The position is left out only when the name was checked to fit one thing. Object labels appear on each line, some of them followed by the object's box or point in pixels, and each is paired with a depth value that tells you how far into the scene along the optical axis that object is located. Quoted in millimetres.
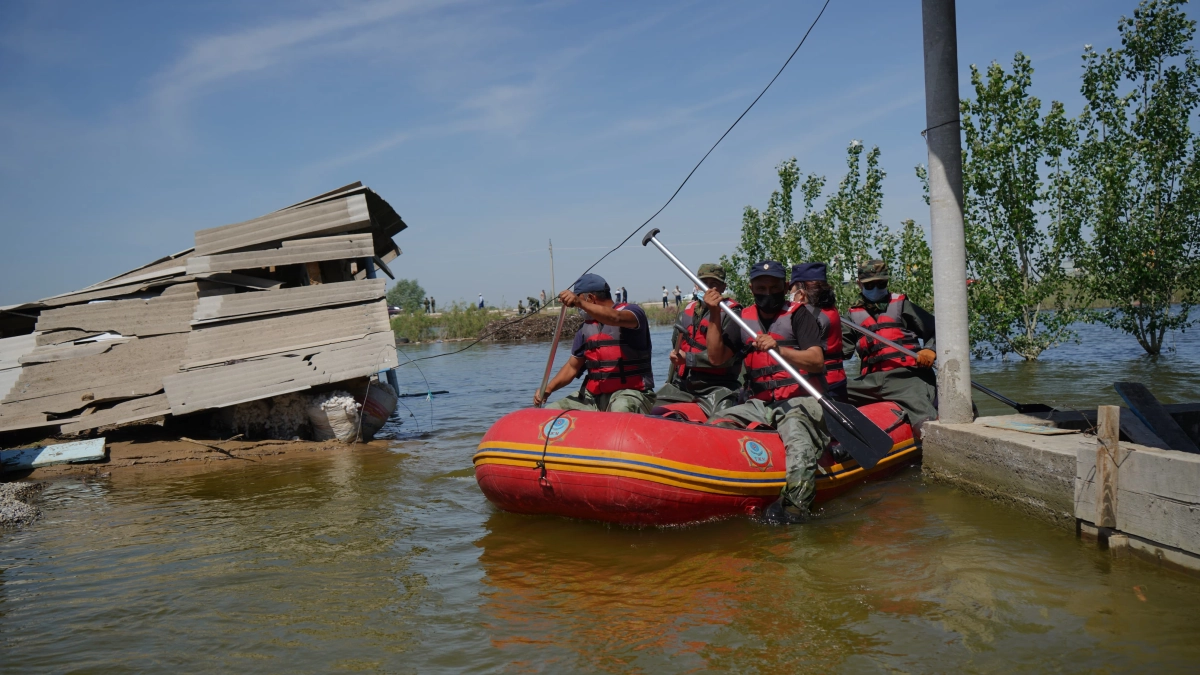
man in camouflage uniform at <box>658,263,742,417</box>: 6453
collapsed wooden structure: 8820
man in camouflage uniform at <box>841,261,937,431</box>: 7020
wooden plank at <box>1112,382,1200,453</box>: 4465
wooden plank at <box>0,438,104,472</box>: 8320
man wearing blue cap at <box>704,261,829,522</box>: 5488
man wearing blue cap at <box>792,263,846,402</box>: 6363
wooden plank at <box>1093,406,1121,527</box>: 4270
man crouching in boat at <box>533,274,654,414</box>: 6148
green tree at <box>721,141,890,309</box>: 19484
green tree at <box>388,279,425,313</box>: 61862
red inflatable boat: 5125
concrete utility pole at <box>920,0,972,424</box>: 5949
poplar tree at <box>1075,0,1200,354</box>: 13617
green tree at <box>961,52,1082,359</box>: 13953
